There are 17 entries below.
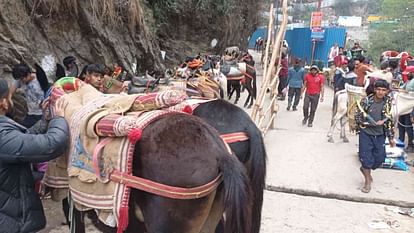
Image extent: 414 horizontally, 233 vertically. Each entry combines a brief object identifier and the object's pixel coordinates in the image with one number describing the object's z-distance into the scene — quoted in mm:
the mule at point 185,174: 2084
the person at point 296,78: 10250
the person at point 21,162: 2119
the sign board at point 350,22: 38434
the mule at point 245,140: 2816
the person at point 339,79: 10398
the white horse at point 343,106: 7516
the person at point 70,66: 5293
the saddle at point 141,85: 5211
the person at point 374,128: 5094
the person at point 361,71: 9109
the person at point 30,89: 4520
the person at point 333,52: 18128
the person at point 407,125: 7175
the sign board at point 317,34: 21766
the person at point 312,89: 8938
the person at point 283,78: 12484
